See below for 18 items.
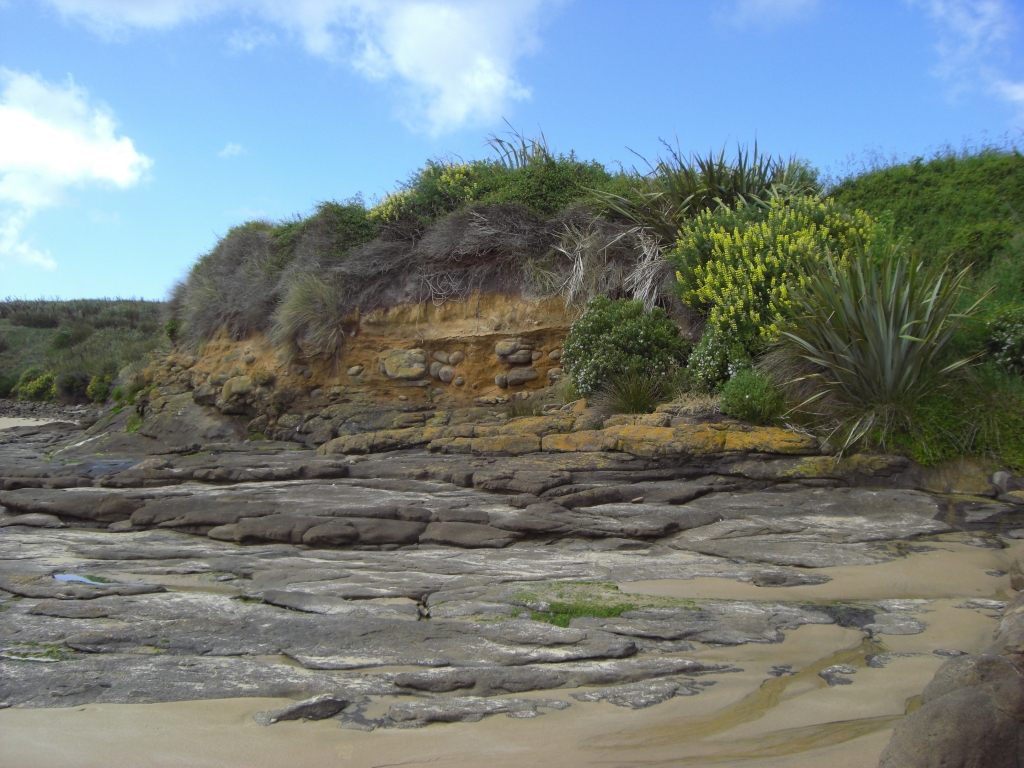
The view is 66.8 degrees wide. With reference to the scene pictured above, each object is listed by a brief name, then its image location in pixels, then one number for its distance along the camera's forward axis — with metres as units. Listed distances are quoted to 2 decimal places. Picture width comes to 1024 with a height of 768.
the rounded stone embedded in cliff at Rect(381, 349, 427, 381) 12.79
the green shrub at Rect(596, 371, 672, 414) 9.53
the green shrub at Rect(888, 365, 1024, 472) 7.35
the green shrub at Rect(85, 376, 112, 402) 24.11
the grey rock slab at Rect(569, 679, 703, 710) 3.69
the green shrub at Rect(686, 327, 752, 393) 9.11
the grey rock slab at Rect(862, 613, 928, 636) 4.62
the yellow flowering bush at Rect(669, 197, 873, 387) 9.17
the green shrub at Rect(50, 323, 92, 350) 35.09
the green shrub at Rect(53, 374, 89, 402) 25.72
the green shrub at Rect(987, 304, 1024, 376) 7.85
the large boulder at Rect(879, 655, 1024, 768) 2.81
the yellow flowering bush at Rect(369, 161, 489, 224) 14.54
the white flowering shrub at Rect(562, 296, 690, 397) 10.03
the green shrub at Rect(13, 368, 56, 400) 26.95
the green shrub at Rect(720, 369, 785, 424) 8.33
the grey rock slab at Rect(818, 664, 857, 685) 3.90
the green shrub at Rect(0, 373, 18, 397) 29.01
